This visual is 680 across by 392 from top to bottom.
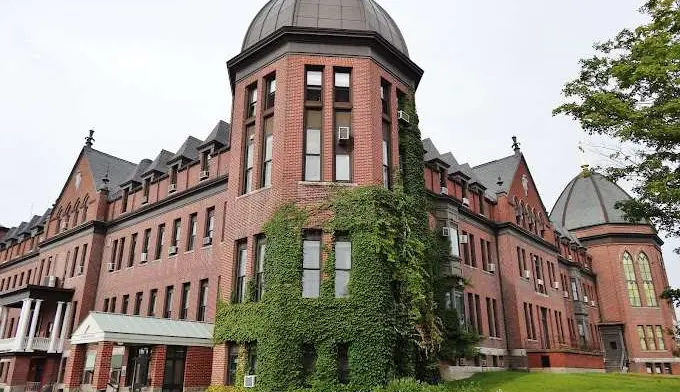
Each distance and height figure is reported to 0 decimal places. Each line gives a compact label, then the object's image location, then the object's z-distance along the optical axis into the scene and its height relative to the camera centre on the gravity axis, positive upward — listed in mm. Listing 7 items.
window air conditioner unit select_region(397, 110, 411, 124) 21438 +9669
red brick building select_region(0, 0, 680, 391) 19328 +6989
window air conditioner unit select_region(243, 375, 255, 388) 16602 -690
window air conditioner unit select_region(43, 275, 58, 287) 35688 +5155
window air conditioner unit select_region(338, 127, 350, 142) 18859 +7878
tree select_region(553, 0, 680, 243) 15727 +8085
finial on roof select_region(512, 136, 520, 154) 40519 +16131
